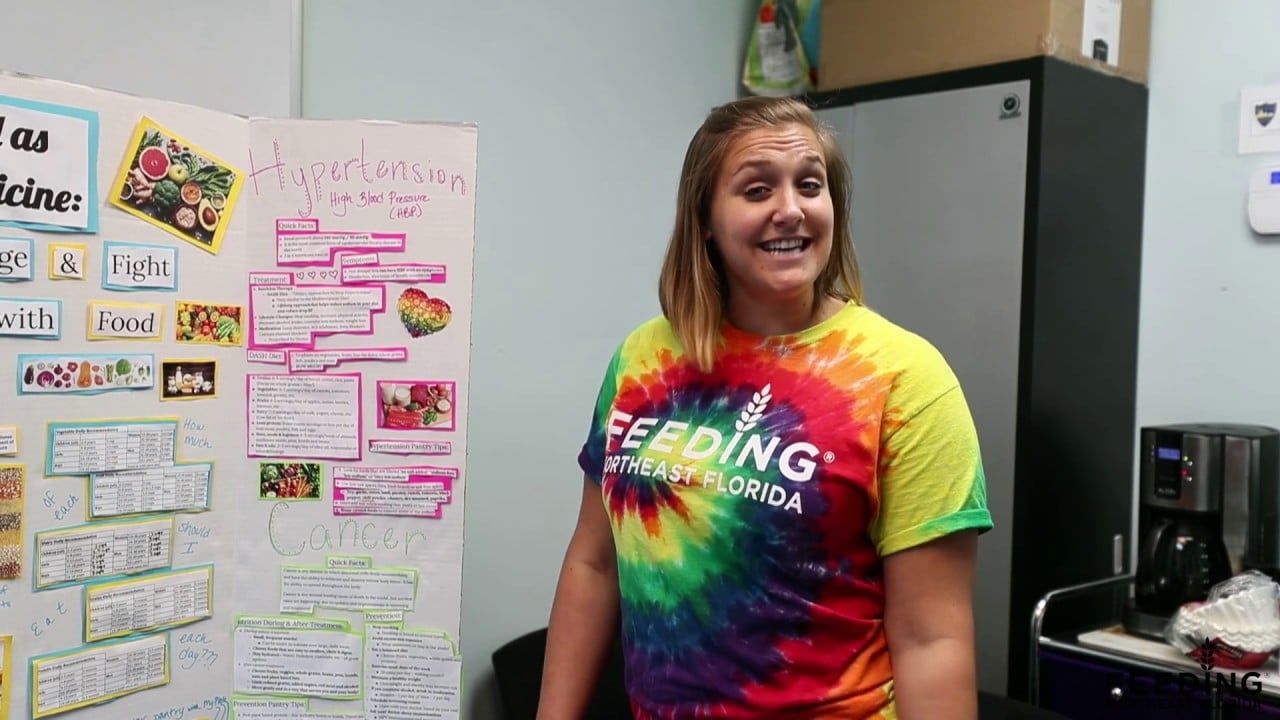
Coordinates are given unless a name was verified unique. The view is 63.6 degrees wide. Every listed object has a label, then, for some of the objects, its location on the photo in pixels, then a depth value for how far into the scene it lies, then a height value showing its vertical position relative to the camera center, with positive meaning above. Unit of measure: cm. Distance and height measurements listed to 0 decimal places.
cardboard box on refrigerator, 217 +70
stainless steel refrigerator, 216 +16
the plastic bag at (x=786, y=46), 264 +77
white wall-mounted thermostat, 217 +34
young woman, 112 -15
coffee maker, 197 -29
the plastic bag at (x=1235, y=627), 177 -46
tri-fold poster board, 139 -13
